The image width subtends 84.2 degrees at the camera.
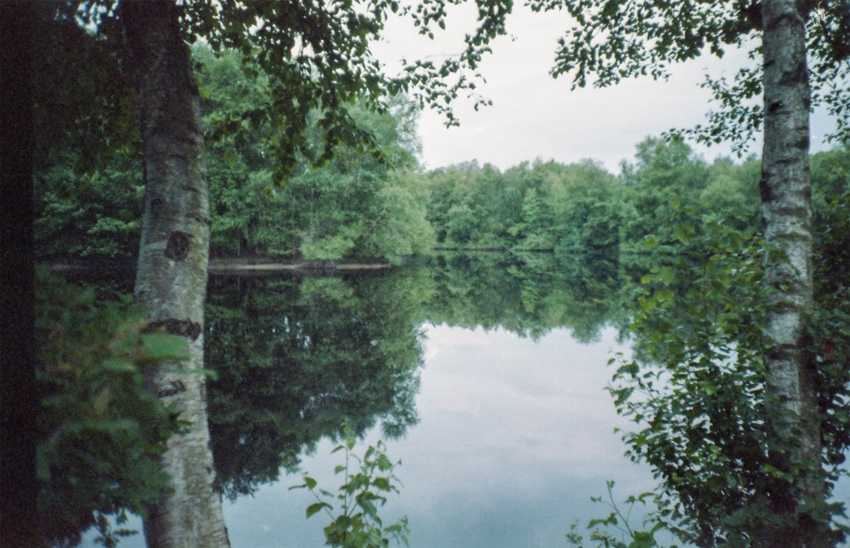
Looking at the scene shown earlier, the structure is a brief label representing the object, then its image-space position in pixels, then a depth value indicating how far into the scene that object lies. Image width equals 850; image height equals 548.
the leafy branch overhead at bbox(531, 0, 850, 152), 5.63
